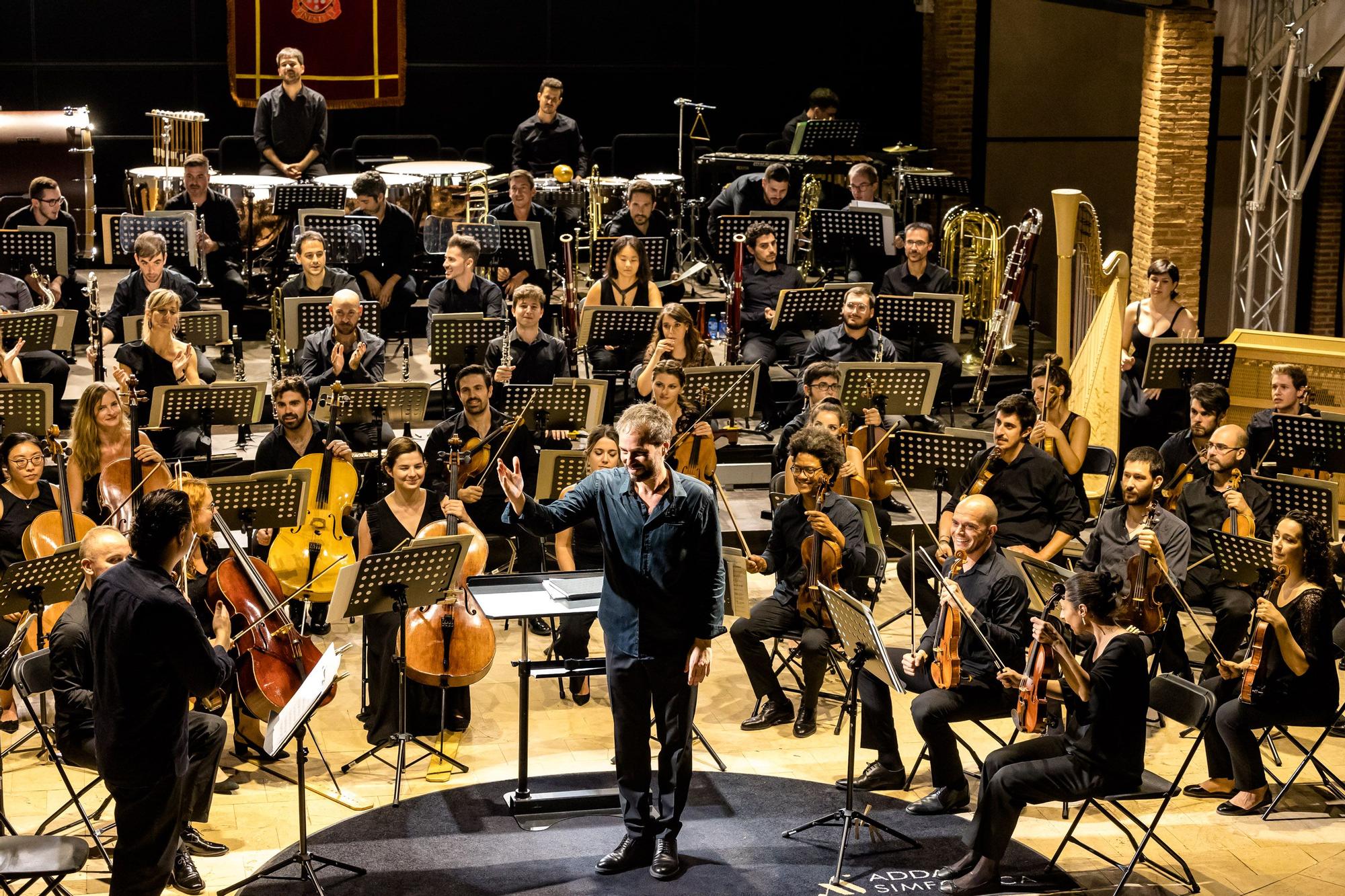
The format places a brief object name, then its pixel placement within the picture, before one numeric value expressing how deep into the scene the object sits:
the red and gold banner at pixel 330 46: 14.12
